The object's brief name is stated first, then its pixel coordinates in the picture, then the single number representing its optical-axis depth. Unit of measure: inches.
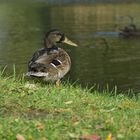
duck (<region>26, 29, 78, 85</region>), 930.9
